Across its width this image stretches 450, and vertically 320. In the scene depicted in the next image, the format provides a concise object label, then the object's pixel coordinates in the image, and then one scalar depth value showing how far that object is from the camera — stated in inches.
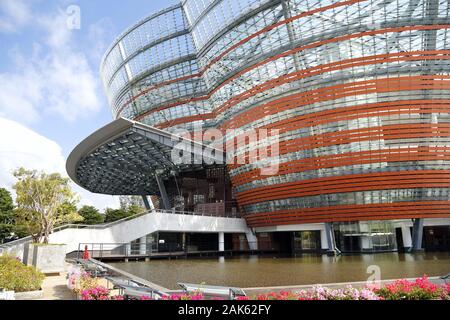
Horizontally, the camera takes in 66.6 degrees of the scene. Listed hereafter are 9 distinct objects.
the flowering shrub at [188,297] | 286.2
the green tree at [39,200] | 920.3
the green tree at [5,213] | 2063.9
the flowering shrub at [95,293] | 357.4
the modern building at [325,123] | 1318.9
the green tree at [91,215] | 2814.7
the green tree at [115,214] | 2926.9
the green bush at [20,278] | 442.6
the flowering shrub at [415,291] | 339.3
